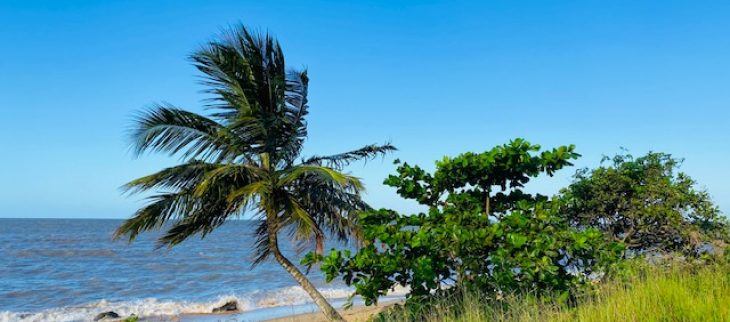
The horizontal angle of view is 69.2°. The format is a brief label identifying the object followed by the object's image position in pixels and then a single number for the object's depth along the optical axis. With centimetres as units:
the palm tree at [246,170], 873
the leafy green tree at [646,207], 724
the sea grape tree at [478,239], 505
